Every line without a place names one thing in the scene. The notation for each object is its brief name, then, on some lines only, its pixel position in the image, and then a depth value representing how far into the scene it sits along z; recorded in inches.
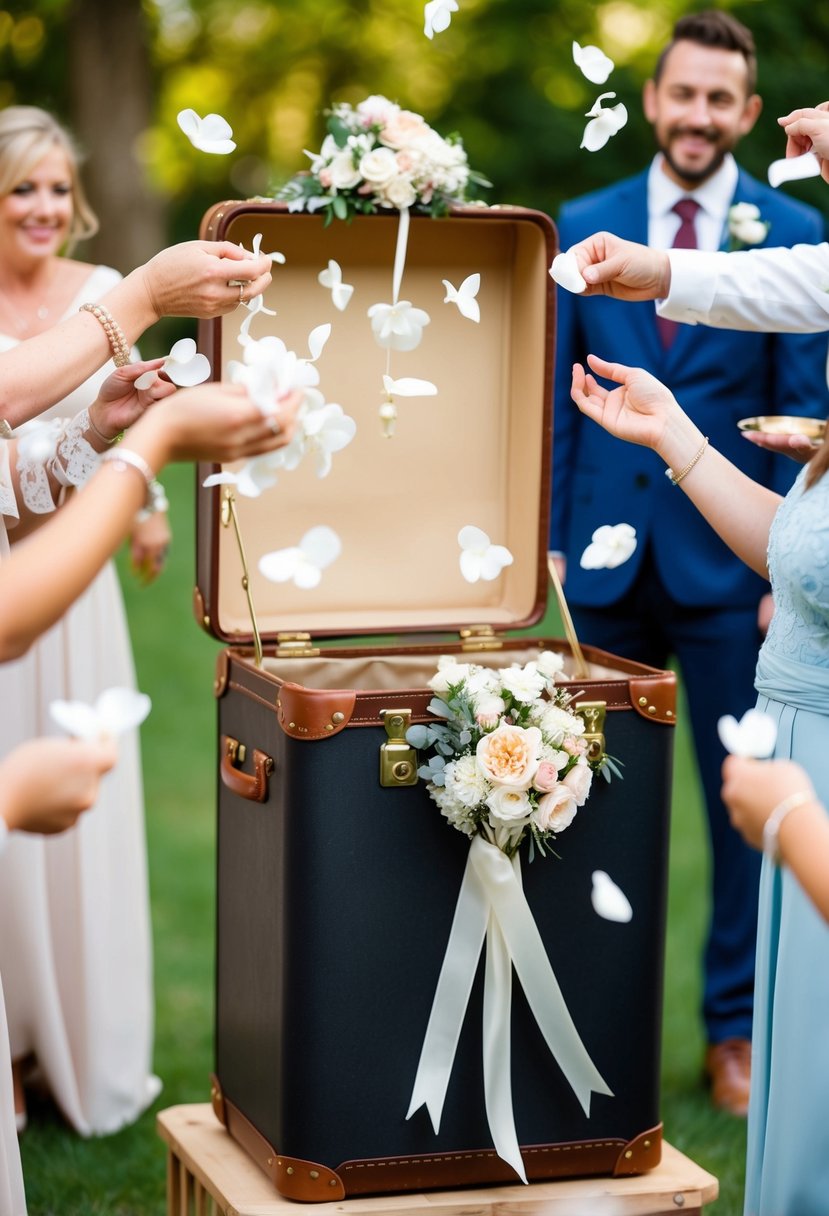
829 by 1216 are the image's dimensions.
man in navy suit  129.6
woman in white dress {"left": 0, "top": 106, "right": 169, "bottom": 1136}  127.2
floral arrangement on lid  96.1
